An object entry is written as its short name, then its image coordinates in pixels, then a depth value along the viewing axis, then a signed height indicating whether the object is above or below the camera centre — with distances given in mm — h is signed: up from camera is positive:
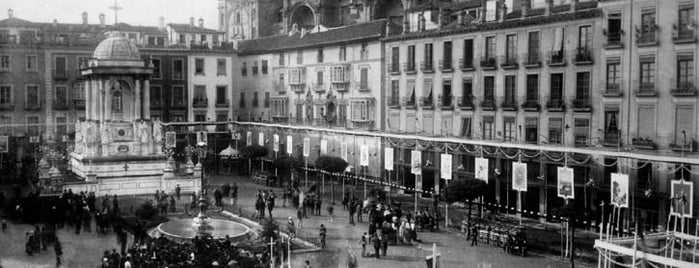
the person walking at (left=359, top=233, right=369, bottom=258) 34594 -5517
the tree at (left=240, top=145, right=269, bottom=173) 64125 -3118
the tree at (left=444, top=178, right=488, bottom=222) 39906 -3751
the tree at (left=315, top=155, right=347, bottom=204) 53500 -3376
